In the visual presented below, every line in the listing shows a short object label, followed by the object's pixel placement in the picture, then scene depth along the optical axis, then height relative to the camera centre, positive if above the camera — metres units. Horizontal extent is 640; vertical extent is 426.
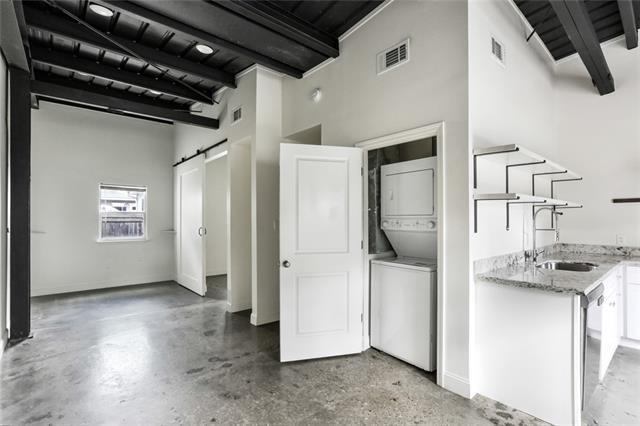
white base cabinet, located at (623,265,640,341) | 2.93 -0.92
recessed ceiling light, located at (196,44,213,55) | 3.29 +1.92
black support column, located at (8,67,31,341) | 3.18 +0.13
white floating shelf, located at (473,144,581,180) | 2.03 +0.45
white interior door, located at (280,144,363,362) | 2.77 -0.37
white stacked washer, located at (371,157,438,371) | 2.52 -0.53
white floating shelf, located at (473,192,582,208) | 1.96 +0.11
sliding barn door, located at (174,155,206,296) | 5.09 -0.19
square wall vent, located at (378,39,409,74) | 2.53 +1.42
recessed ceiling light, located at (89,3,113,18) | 2.62 +1.89
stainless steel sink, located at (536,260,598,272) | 2.83 -0.53
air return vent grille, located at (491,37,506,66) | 2.44 +1.41
